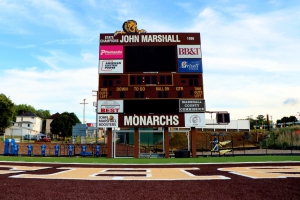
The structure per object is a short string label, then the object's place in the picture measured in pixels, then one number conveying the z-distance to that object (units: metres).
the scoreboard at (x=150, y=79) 27.91
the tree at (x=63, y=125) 79.69
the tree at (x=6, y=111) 64.62
